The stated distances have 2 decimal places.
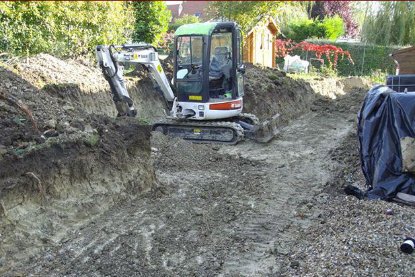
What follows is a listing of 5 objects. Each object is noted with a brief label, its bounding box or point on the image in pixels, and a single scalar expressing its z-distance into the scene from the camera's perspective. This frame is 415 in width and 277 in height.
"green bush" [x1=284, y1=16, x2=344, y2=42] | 31.06
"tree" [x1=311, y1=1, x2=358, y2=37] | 38.03
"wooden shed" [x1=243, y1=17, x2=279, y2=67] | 19.88
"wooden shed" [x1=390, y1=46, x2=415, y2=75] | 10.90
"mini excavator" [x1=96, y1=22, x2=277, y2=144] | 9.85
